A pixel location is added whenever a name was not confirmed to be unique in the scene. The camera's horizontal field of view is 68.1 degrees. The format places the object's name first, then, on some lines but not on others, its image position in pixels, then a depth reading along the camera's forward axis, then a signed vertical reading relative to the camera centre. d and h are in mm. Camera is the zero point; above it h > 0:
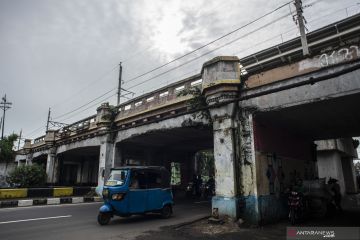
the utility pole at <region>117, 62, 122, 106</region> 26062 +9271
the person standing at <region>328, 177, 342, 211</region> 12547 -464
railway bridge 8383 +2563
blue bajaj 9273 -386
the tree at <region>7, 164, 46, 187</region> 23147 +519
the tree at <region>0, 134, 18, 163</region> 37438 +4556
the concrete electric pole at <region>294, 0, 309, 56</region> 13308 +8576
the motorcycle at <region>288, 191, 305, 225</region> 9368 -868
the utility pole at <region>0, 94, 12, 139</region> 49150 +14047
